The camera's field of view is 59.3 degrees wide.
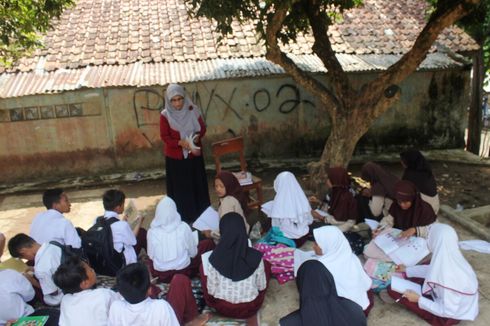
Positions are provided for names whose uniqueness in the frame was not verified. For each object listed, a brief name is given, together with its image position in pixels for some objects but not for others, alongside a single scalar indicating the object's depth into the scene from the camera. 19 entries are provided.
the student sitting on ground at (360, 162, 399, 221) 4.91
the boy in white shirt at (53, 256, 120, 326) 2.89
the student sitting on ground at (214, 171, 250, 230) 4.54
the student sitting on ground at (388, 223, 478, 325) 3.27
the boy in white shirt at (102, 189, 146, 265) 3.97
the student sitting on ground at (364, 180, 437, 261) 4.21
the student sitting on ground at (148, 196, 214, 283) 3.90
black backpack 3.94
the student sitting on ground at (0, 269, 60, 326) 3.25
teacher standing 5.27
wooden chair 5.63
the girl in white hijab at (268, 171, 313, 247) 4.67
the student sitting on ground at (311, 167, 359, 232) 4.94
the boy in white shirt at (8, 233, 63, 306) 3.49
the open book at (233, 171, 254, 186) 5.54
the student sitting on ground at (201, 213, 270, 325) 3.42
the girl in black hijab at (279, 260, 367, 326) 2.66
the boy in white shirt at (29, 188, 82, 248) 3.90
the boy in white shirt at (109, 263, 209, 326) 2.79
